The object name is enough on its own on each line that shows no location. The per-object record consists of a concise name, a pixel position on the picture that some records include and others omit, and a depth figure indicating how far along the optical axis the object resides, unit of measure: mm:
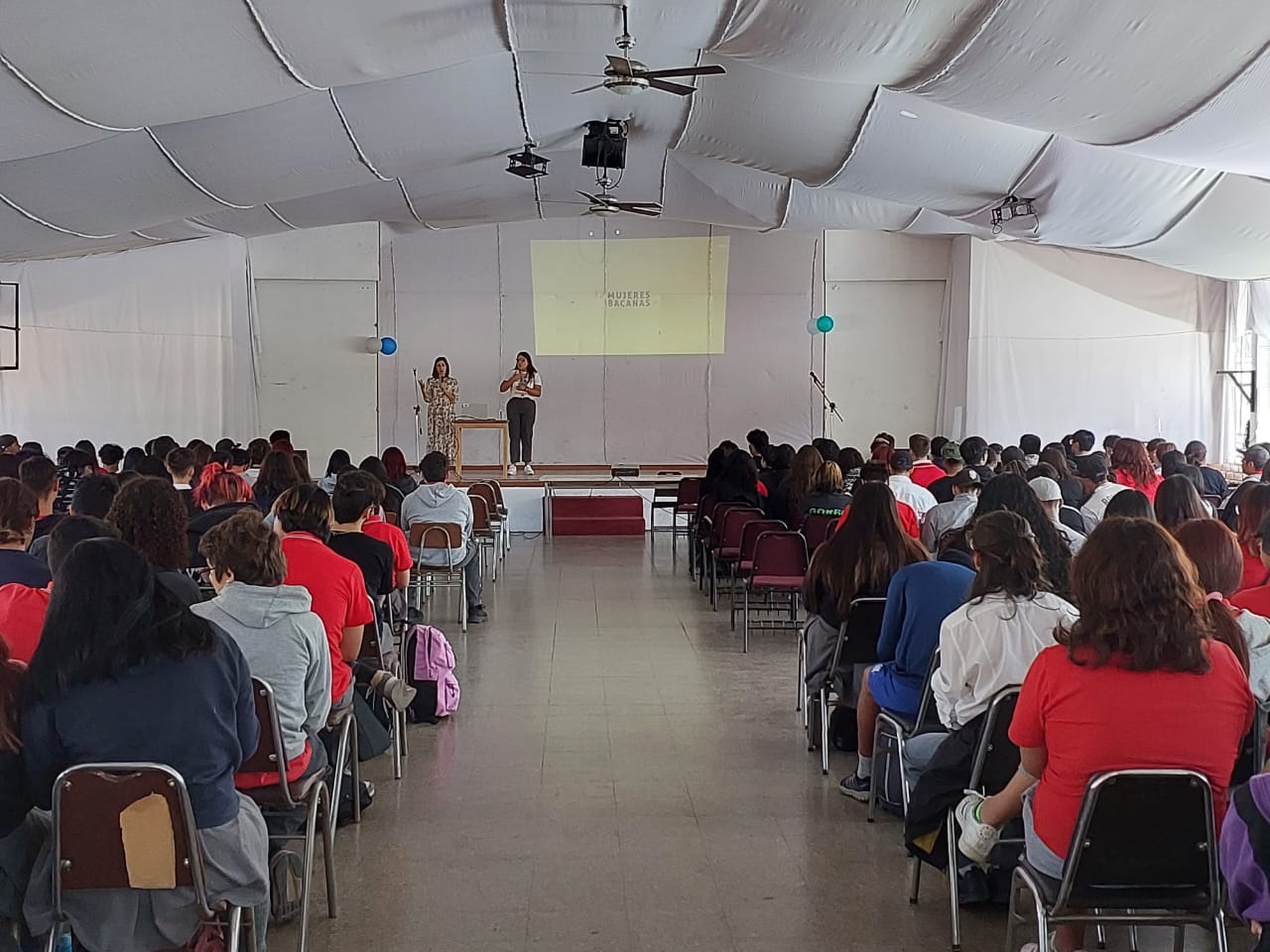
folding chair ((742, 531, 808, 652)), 6883
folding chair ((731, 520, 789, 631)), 7336
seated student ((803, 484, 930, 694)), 4523
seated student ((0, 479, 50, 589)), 3527
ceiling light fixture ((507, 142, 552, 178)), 10977
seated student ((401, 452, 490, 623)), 7480
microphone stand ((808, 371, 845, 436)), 16500
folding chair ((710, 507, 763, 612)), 8055
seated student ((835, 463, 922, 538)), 6156
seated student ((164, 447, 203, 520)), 6574
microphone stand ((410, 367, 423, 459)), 16750
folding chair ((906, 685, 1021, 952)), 2975
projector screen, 16812
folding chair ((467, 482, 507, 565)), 9891
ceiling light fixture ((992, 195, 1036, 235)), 8672
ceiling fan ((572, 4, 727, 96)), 7039
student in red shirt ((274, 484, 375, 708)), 3771
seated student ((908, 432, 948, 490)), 8469
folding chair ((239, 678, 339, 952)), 2951
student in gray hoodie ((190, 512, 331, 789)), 3078
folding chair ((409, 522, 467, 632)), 7332
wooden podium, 14967
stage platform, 13391
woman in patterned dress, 15000
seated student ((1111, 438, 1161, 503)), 6582
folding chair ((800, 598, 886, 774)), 4363
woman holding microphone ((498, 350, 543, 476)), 15273
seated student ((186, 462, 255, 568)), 5016
